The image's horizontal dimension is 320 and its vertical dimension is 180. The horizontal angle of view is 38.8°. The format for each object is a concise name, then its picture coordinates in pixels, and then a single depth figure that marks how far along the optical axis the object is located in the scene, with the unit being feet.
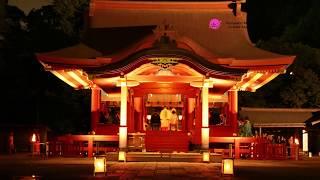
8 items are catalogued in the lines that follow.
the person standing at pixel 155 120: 85.40
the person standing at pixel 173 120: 73.08
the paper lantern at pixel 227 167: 41.39
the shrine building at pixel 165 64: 59.58
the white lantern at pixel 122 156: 57.80
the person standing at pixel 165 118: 71.77
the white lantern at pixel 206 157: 57.72
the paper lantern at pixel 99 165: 41.19
